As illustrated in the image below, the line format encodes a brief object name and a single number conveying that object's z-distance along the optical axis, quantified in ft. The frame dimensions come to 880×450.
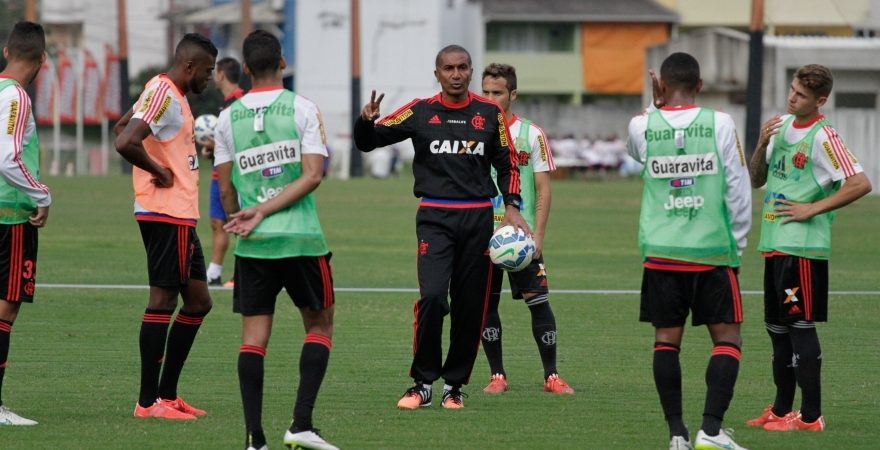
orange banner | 500.33
